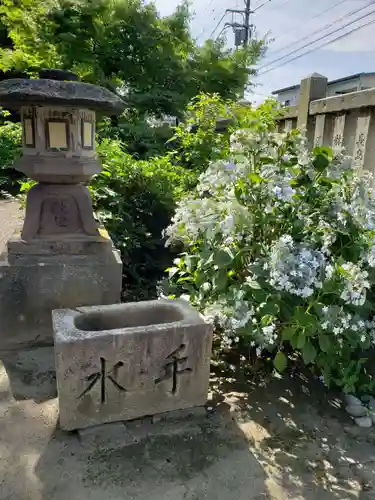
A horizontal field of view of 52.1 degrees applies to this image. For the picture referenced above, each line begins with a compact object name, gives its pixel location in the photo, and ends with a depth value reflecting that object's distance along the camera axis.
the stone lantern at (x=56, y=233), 2.87
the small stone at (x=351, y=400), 2.46
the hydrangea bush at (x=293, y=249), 2.05
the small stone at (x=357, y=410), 2.39
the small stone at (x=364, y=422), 2.31
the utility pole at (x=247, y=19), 16.52
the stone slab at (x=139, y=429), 2.04
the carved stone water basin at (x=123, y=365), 1.99
